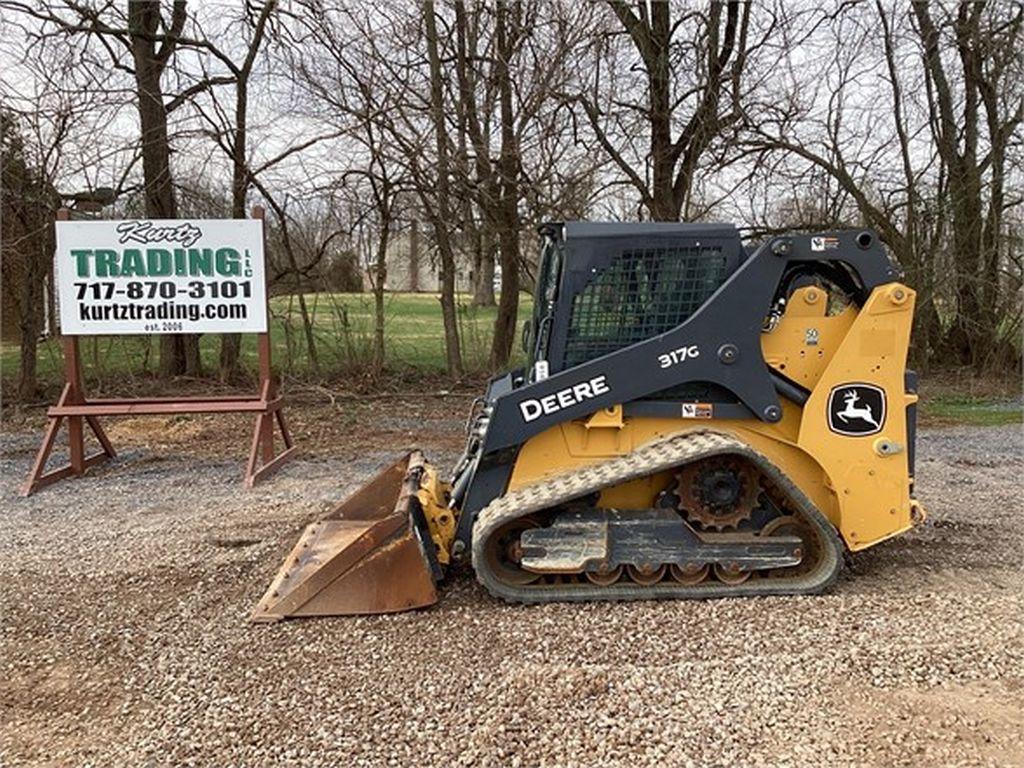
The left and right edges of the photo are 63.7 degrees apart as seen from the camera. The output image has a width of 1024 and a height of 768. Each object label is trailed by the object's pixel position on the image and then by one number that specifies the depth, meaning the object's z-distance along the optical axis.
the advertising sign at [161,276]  7.61
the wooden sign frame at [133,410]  7.53
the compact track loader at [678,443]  4.27
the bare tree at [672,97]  12.81
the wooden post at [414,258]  12.55
